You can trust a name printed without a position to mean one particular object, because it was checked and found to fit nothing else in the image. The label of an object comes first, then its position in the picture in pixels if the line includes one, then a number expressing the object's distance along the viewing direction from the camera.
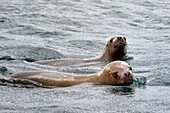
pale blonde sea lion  11.30
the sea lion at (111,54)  14.94
